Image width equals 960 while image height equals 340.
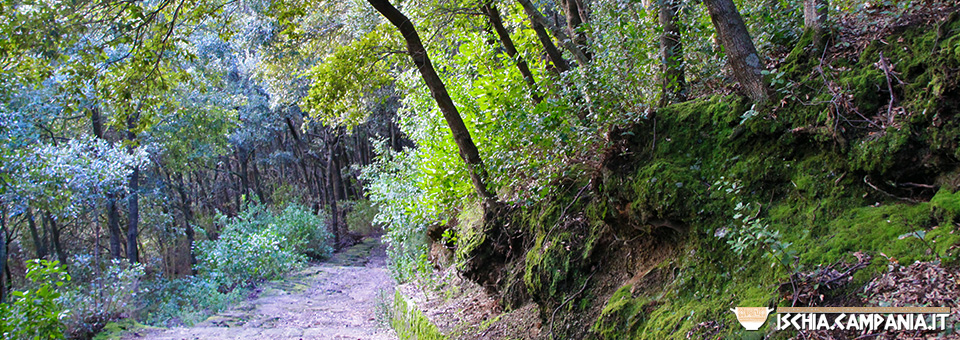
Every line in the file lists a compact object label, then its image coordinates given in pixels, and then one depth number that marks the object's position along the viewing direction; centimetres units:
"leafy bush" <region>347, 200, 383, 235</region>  2473
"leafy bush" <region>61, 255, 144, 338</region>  927
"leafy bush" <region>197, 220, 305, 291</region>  1430
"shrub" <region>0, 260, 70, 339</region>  591
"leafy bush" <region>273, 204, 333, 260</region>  1856
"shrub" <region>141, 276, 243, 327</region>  1142
